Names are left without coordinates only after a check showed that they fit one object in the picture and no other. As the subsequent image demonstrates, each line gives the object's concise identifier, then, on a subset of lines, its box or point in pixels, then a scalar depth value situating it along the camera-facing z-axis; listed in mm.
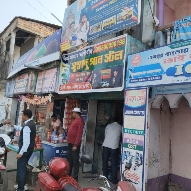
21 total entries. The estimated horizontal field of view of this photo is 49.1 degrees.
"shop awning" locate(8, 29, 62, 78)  7590
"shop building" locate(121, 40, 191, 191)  3990
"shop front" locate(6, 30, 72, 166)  6727
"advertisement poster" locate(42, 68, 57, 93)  7375
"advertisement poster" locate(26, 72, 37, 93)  9123
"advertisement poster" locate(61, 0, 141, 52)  5102
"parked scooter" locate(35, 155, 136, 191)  3093
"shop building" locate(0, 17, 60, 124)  13422
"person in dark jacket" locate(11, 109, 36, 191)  4566
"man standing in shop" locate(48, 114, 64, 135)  6895
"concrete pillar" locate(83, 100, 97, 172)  6648
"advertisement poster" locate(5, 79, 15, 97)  11852
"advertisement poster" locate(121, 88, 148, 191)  4168
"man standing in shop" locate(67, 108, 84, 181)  5500
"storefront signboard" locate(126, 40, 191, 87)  3781
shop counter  6520
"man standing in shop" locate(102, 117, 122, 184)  5605
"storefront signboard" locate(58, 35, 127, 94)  4949
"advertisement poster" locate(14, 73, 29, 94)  9970
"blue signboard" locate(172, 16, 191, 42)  4383
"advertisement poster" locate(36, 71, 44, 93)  8431
